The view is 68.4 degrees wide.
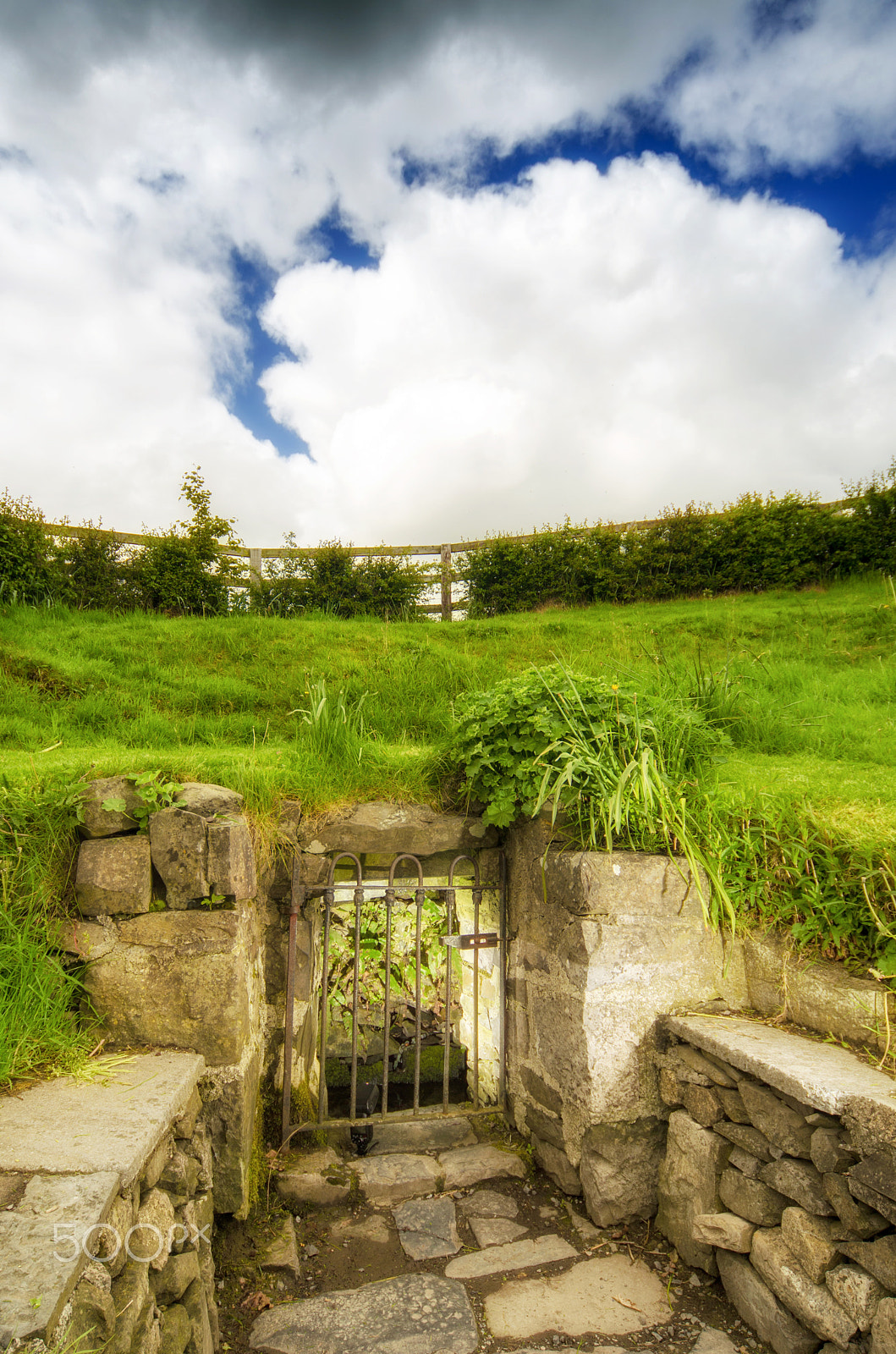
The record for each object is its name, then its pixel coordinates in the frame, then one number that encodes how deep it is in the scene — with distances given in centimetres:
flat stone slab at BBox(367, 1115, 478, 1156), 371
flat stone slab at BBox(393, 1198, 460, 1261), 291
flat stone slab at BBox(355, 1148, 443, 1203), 328
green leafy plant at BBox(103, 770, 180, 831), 282
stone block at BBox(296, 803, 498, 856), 355
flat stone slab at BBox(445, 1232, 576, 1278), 279
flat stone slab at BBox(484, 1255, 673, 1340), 247
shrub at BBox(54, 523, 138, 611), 862
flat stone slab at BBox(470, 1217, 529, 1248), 297
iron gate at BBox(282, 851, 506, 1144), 344
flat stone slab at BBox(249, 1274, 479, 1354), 239
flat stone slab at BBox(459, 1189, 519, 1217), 315
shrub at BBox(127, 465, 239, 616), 916
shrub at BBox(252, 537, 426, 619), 1018
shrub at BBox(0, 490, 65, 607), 786
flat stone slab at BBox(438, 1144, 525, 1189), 338
